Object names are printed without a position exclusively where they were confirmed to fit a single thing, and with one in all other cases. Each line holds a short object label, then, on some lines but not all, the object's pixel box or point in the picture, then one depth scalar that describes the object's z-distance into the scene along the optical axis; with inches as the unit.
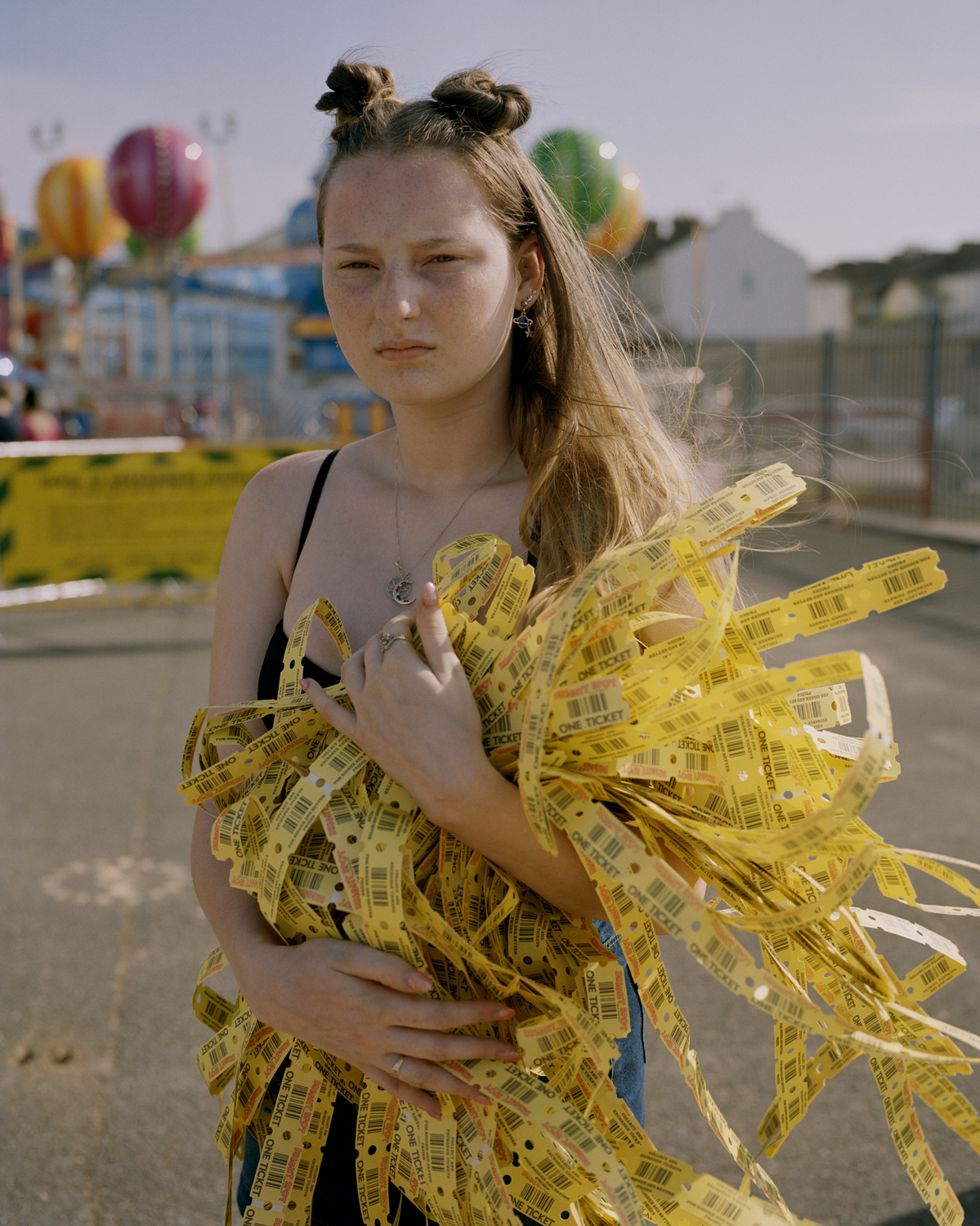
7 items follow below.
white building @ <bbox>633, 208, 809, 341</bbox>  2032.5
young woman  49.2
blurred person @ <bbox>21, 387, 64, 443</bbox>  447.1
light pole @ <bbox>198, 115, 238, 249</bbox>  936.3
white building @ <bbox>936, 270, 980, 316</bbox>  1972.2
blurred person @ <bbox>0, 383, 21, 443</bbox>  395.5
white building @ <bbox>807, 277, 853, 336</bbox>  2204.7
